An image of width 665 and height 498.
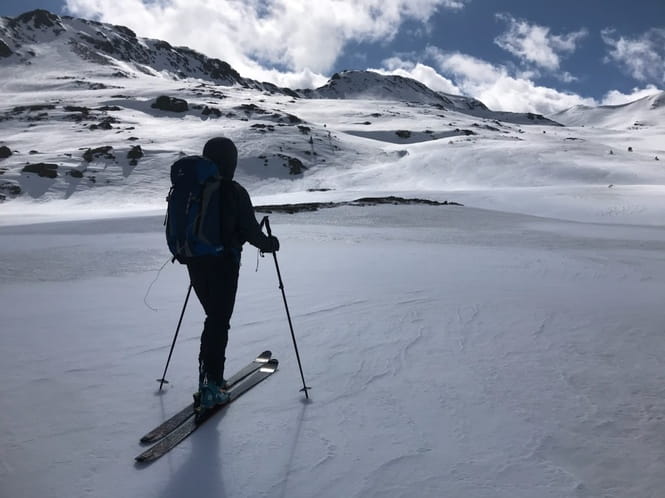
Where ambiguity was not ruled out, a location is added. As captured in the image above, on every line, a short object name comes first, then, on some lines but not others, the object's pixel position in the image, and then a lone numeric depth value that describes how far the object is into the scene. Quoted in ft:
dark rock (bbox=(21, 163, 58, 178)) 126.52
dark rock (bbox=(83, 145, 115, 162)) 141.79
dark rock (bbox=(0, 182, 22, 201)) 115.56
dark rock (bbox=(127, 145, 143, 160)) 145.01
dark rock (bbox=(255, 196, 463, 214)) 68.81
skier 11.05
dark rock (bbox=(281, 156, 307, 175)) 156.30
